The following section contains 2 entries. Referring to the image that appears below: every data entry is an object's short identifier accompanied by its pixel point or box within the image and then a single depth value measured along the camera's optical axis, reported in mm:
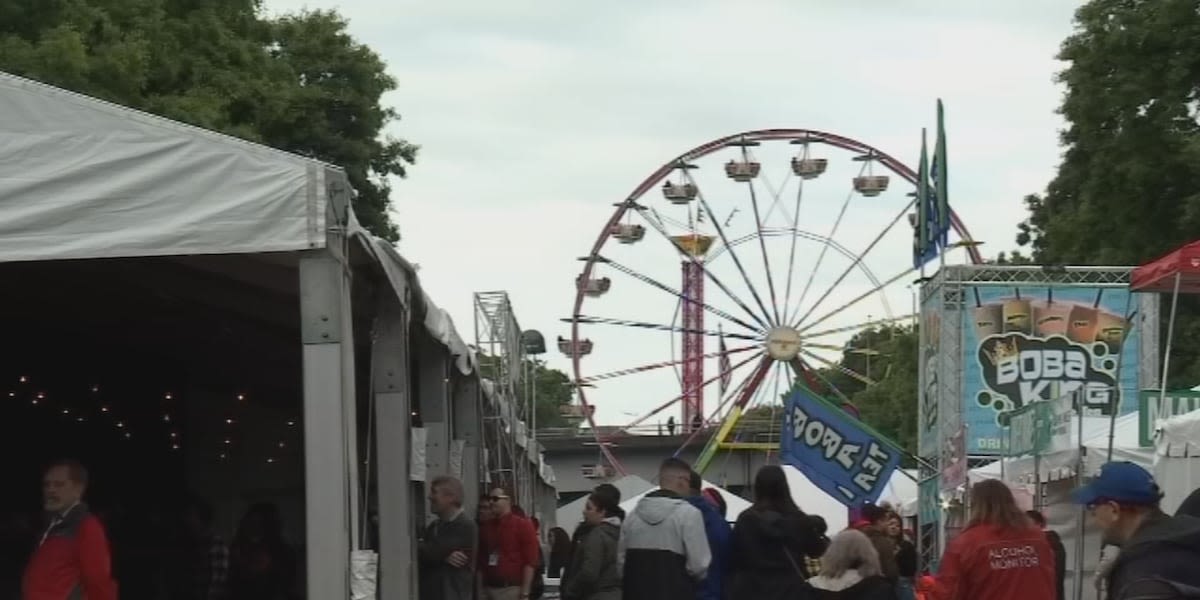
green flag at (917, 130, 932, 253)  26172
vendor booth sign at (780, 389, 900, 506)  18781
